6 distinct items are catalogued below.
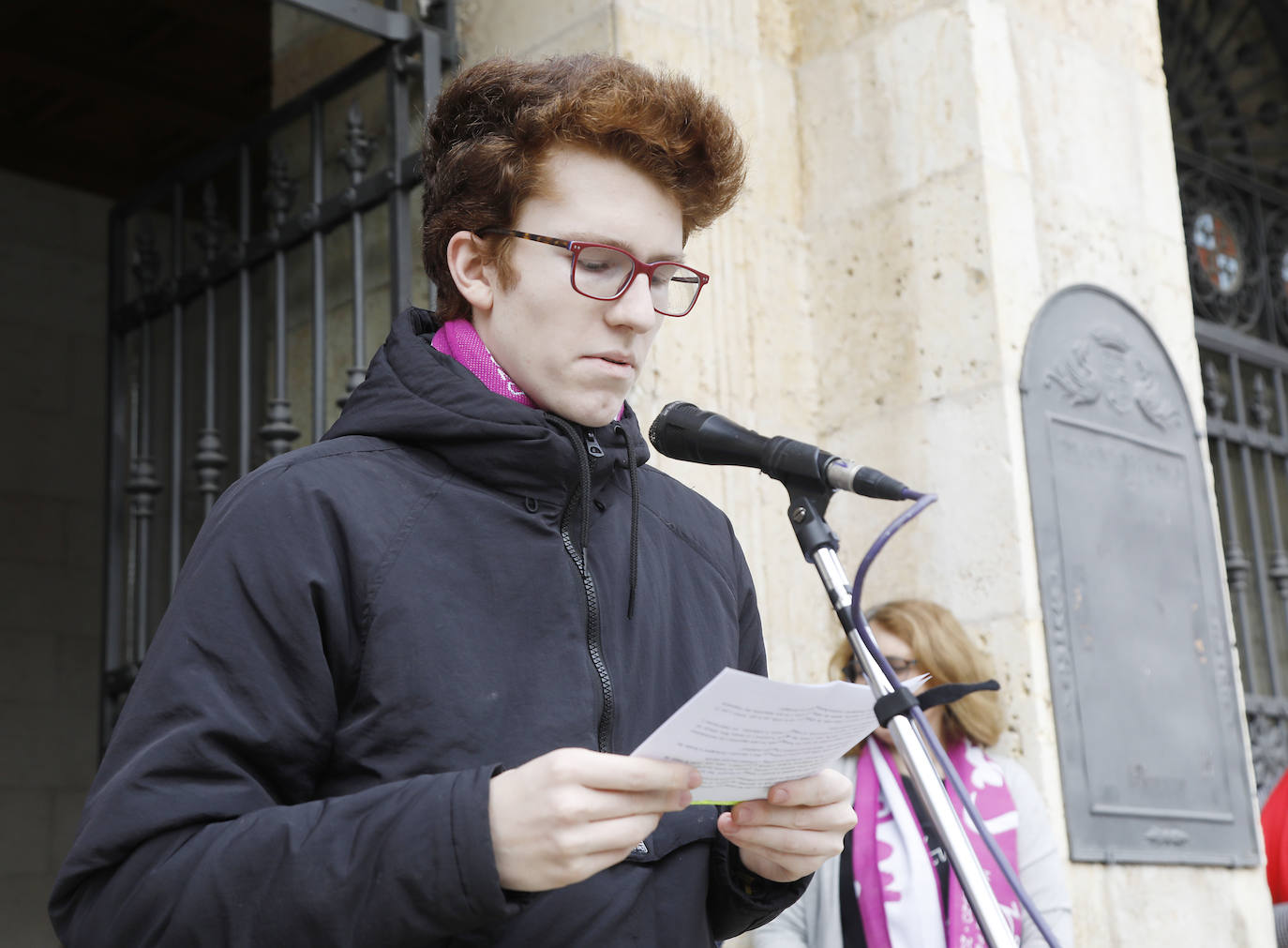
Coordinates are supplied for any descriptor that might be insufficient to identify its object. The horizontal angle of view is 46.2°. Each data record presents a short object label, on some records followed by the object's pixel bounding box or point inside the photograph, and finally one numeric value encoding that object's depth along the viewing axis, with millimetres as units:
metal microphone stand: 1429
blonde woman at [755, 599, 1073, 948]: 2979
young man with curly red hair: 1240
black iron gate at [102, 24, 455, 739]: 3623
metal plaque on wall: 3406
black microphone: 1557
